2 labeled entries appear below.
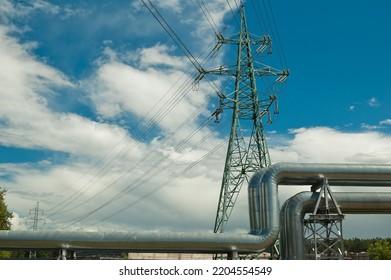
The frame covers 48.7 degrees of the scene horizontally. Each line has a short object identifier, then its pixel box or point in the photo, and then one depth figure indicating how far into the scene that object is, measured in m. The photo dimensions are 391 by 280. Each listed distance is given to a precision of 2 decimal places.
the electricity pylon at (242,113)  32.88
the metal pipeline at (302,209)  22.14
